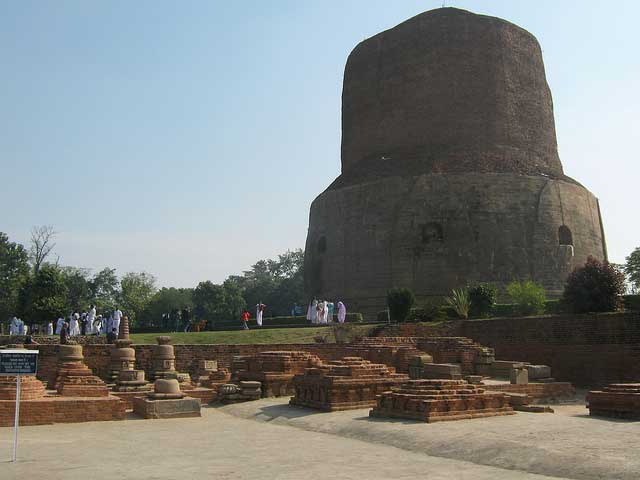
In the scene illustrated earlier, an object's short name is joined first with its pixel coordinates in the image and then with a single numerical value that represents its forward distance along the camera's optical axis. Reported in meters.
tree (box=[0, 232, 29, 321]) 39.19
